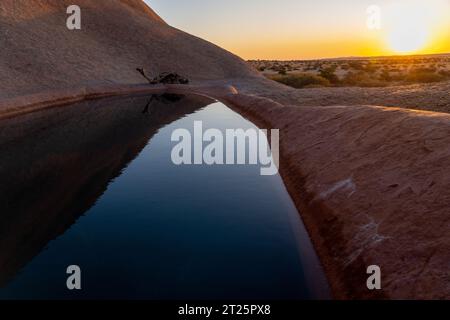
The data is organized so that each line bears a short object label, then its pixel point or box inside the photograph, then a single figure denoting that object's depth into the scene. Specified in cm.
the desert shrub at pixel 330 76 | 6604
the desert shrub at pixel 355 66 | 10271
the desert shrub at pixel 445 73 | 6195
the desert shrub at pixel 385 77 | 6564
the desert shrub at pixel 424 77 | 5931
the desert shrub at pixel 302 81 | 6405
